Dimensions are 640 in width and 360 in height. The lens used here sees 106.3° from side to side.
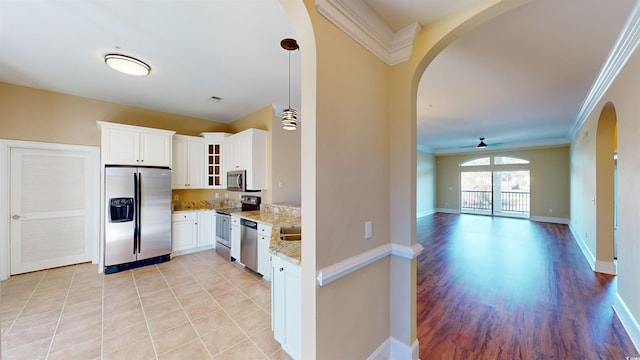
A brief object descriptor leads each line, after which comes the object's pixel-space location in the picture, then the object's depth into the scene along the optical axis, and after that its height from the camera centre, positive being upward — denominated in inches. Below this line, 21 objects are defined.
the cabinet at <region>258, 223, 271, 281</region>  135.0 -41.0
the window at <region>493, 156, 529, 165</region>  344.3 +29.7
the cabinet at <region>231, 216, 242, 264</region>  159.8 -38.4
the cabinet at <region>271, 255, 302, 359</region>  75.9 -41.1
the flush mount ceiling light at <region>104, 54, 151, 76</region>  106.7 +53.8
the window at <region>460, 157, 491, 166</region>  374.0 +29.7
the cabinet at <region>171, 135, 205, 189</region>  187.9 +14.9
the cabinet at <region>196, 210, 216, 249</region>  191.0 -38.8
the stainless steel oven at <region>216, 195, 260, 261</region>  171.5 -31.2
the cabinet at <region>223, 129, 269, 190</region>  169.9 +18.2
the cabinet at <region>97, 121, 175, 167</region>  150.2 +23.8
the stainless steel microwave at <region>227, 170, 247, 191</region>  175.2 +0.6
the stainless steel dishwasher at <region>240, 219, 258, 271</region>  142.9 -38.9
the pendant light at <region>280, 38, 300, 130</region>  99.7 +30.9
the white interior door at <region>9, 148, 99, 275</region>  143.3 -17.3
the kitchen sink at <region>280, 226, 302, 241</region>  114.0 -26.2
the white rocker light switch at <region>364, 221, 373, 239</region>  73.9 -15.2
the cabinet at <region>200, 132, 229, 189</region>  201.5 +16.9
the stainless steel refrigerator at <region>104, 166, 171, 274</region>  149.5 -23.8
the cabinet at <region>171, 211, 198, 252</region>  179.0 -37.8
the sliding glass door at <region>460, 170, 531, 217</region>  354.9 -18.8
